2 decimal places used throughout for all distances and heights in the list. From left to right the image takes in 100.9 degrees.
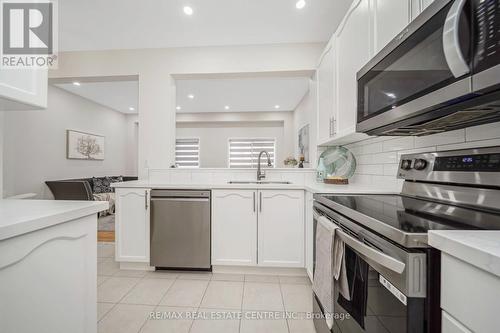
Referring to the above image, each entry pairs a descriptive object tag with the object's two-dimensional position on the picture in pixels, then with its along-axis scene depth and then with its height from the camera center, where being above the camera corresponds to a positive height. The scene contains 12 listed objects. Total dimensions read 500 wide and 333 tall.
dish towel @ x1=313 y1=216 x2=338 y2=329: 1.01 -0.52
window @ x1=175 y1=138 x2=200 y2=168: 6.55 +0.42
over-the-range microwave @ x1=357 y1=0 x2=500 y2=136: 0.57 +0.33
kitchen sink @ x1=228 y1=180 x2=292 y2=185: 2.49 -0.21
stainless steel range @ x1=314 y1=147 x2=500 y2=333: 0.55 -0.22
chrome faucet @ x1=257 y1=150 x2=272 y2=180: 2.52 -0.11
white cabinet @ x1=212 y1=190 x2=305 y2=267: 2.05 -0.63
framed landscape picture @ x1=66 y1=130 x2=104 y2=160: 4.50 +0.42
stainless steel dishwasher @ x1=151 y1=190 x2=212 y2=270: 2.08 -0.64
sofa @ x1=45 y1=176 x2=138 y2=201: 3.74 -0.48
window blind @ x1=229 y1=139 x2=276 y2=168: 6.43 +0.46
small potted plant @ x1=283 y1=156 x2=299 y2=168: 2.91 +0.04
